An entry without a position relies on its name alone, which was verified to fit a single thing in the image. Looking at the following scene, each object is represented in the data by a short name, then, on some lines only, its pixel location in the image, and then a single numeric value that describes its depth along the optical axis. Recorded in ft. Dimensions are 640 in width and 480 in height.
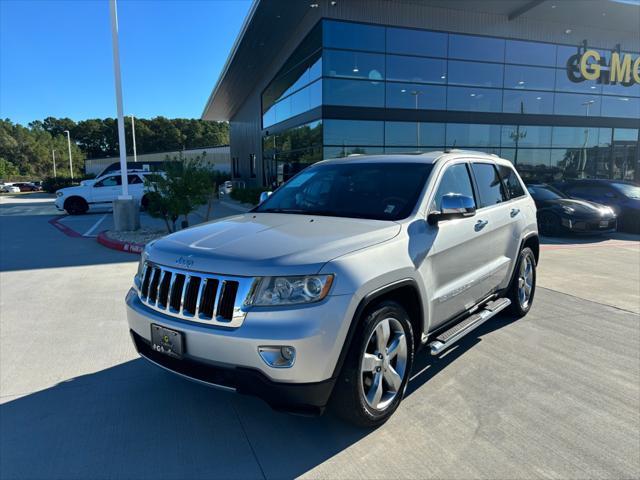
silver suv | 8.08
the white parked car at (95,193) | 60.44
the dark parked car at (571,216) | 37.19
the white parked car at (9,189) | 178.50
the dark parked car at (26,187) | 193.06
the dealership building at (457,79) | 57.26
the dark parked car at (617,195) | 41.55
